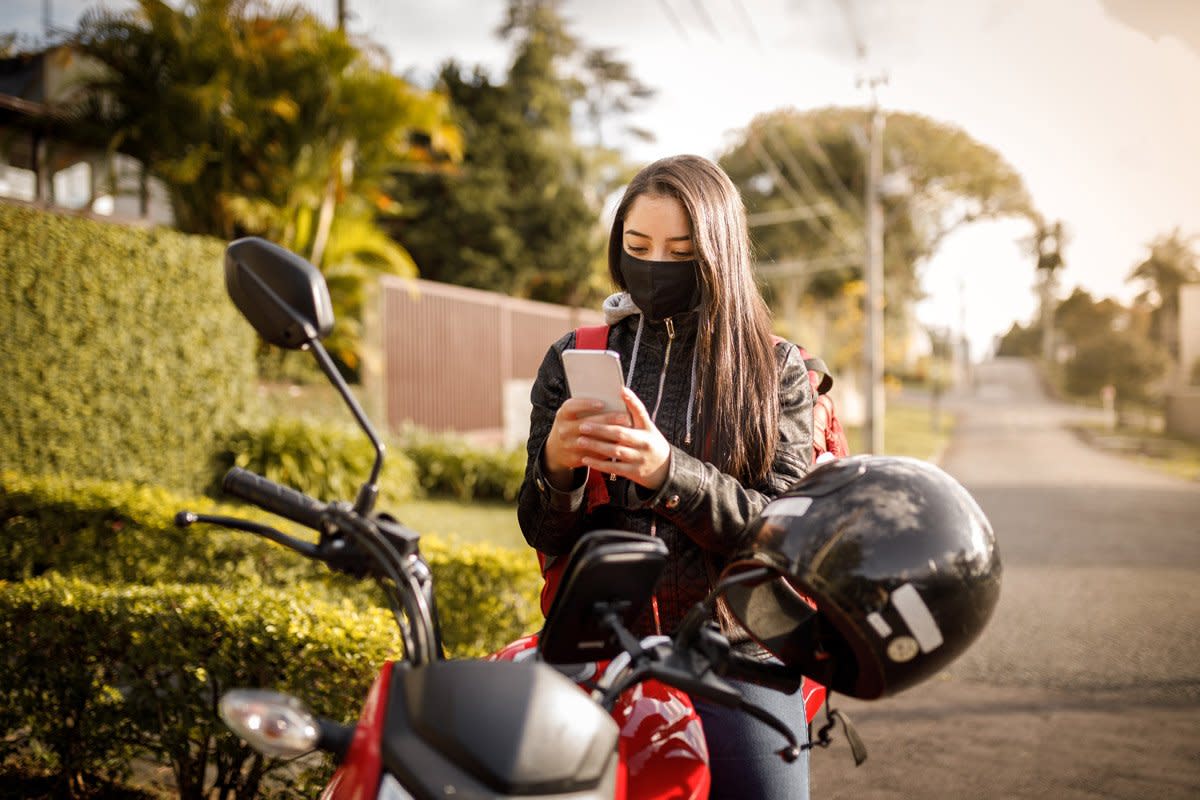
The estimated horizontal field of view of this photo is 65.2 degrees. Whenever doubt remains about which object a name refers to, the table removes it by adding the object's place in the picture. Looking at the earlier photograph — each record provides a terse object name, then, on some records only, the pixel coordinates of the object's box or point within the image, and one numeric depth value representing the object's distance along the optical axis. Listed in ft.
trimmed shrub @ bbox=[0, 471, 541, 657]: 16.51
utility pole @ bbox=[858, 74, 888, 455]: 69.51
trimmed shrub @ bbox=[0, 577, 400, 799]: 10.53
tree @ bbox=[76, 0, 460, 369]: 37.70
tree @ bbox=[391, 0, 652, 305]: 76.59
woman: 6.11
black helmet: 4.88
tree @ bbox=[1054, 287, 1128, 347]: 175.39
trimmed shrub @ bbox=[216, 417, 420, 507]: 32.14
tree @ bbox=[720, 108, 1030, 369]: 132.98
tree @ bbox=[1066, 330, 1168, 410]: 137.59
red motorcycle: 3.79
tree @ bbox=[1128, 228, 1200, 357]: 138.72
